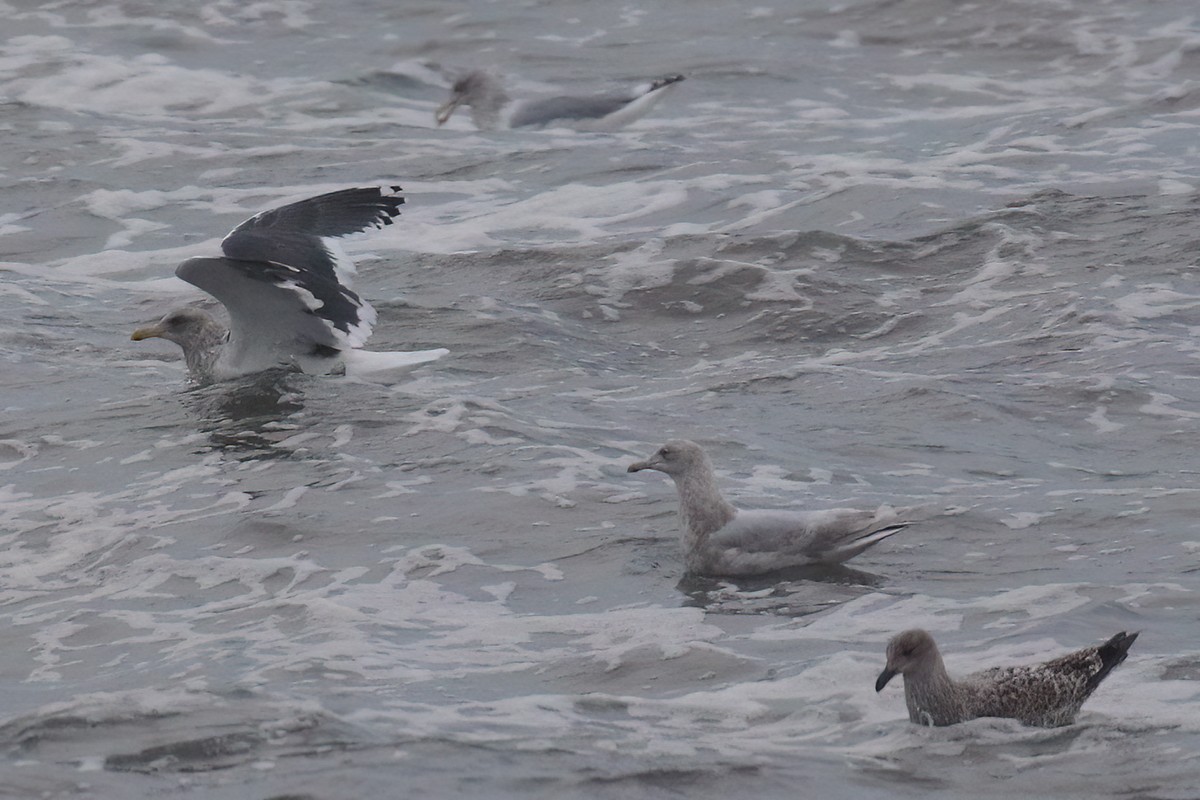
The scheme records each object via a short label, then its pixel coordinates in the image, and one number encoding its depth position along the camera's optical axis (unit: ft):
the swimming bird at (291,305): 73.67
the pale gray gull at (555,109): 121.80
